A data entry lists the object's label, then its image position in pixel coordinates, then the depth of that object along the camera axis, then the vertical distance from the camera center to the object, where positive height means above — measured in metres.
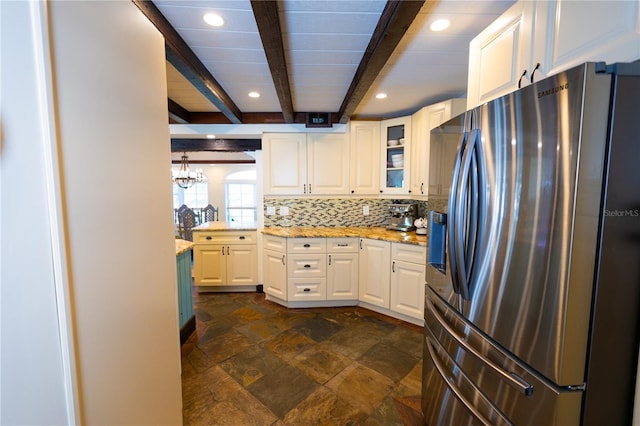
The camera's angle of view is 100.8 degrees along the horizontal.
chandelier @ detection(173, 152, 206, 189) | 4.51 +0.20
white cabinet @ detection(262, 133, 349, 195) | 3.19 +0.31
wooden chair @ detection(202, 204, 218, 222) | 7.19 -0.67
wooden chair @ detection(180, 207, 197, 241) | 4.97 -0.67
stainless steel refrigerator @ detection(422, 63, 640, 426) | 0.73 -0.19
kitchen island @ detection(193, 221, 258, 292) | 3.38 -0.87
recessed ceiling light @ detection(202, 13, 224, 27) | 1.34 +0.88
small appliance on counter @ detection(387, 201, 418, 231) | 3.11 -0.32
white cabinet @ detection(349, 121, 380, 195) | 3.18 +0.38
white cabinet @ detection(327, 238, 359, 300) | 2.97 -0.89
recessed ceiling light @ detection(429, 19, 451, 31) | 1.41 +0.89
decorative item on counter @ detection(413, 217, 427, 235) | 2.88 -0.41
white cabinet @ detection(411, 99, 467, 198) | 2.45 +0.59
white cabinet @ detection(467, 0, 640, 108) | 0.76 +0.54
